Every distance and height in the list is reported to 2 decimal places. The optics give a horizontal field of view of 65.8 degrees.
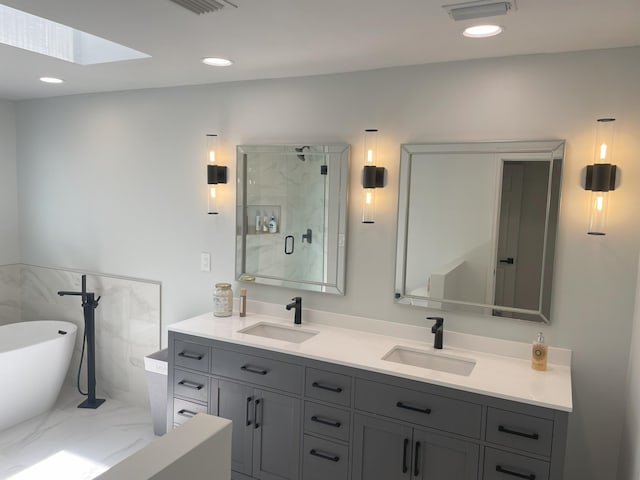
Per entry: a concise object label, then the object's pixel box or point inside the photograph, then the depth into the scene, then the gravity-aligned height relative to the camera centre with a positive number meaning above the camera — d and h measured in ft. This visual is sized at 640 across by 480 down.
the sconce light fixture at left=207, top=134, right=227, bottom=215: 11.18 +0.65
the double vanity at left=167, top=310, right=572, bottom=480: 7.18 -3.22
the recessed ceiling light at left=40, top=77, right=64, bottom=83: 11.21 +2.54
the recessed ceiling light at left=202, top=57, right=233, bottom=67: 9.02 +2.50
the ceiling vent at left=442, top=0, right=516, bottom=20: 6.01 +2.44
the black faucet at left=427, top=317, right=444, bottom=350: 8.91 -2.27
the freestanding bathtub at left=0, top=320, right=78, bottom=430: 11.39 -4.31
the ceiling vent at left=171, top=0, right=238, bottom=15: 6.15 +2.41
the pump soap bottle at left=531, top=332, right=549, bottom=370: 8.05 -2.38
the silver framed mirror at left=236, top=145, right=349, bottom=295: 10.09 -0.35
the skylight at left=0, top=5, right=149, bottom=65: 8.66 +2.80
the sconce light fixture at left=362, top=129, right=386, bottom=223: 9.49 +0.51
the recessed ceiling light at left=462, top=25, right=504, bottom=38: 6.91 +2.49
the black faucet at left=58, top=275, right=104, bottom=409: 12.96 -3.85
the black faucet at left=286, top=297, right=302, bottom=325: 10.36 -2.28
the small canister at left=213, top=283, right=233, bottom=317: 10.92 -2.28
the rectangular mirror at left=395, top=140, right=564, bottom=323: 8.35 -0.37
